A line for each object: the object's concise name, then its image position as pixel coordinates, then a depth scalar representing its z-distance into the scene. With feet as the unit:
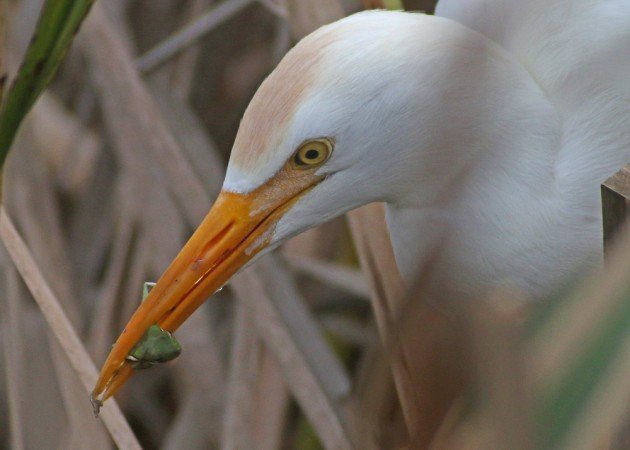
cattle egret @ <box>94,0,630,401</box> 7.07
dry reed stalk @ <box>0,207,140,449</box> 7.20
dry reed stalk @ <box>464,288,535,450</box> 4.17
